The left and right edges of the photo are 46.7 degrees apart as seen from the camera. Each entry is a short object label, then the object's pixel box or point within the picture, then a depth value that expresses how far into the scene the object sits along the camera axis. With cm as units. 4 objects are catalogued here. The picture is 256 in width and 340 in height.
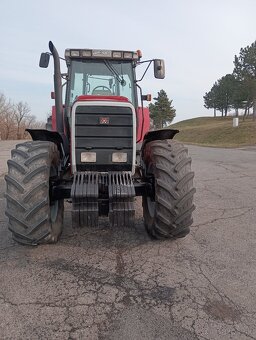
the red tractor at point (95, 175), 340
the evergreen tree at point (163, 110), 6438
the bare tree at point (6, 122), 5788
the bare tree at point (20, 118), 6119
